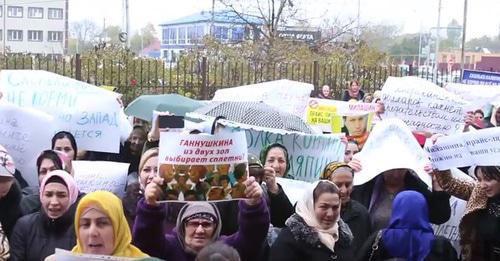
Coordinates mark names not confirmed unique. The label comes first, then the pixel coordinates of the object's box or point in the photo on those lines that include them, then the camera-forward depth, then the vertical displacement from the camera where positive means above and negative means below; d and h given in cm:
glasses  396 -87
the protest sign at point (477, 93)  934 -37
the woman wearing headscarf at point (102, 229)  361 -84
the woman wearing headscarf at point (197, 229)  381 -89
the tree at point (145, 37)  8788 +206
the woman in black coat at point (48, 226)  416 -97
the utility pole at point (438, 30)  3722 +174
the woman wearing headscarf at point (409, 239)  420 -98
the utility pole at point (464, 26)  3184 +155
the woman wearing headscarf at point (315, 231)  421 -95
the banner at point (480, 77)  1048 -19
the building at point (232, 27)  2236 +96
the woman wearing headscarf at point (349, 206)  474 -93
